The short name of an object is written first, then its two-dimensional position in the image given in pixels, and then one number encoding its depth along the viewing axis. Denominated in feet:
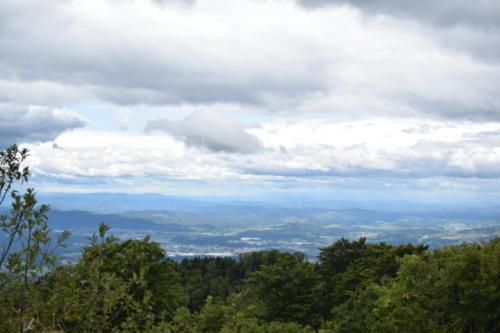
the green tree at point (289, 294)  150.00
